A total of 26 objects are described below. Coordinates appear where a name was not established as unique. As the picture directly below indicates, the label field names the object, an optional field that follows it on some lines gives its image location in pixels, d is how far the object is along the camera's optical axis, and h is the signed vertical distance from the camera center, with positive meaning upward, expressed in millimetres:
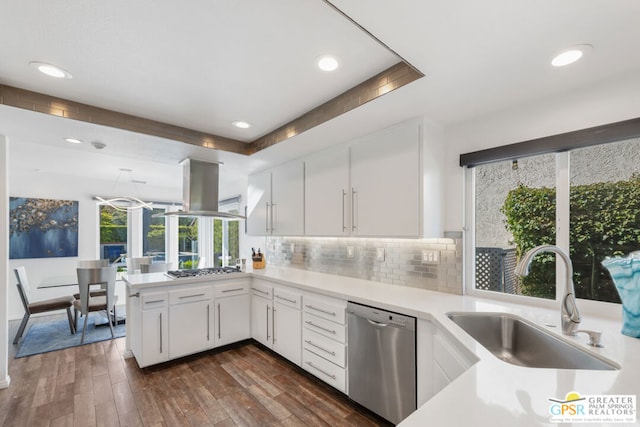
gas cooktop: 3207 -667
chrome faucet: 1420 -405
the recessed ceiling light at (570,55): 1390 +815
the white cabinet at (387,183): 2213 +278
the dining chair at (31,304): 3590 -1151
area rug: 3438 -1601
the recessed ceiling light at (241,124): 2693 +885
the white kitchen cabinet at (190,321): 2959 -1121
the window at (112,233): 5609 -334
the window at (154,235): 6078 -408
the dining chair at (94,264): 4527 -759
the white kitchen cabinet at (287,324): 2752 -1092
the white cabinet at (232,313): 3244 -1131
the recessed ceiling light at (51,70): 1732 +916
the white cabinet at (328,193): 2756 +233
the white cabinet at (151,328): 2789 -1112
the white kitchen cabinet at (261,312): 3154 -1102
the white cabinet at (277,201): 3346 +194
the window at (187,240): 6582 -551
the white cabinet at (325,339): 2324 -1063
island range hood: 3463 +343
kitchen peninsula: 810 -602
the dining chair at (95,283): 3625 -951
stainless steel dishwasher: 1880 -1020
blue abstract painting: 4742 -202
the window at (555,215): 1718 +7
